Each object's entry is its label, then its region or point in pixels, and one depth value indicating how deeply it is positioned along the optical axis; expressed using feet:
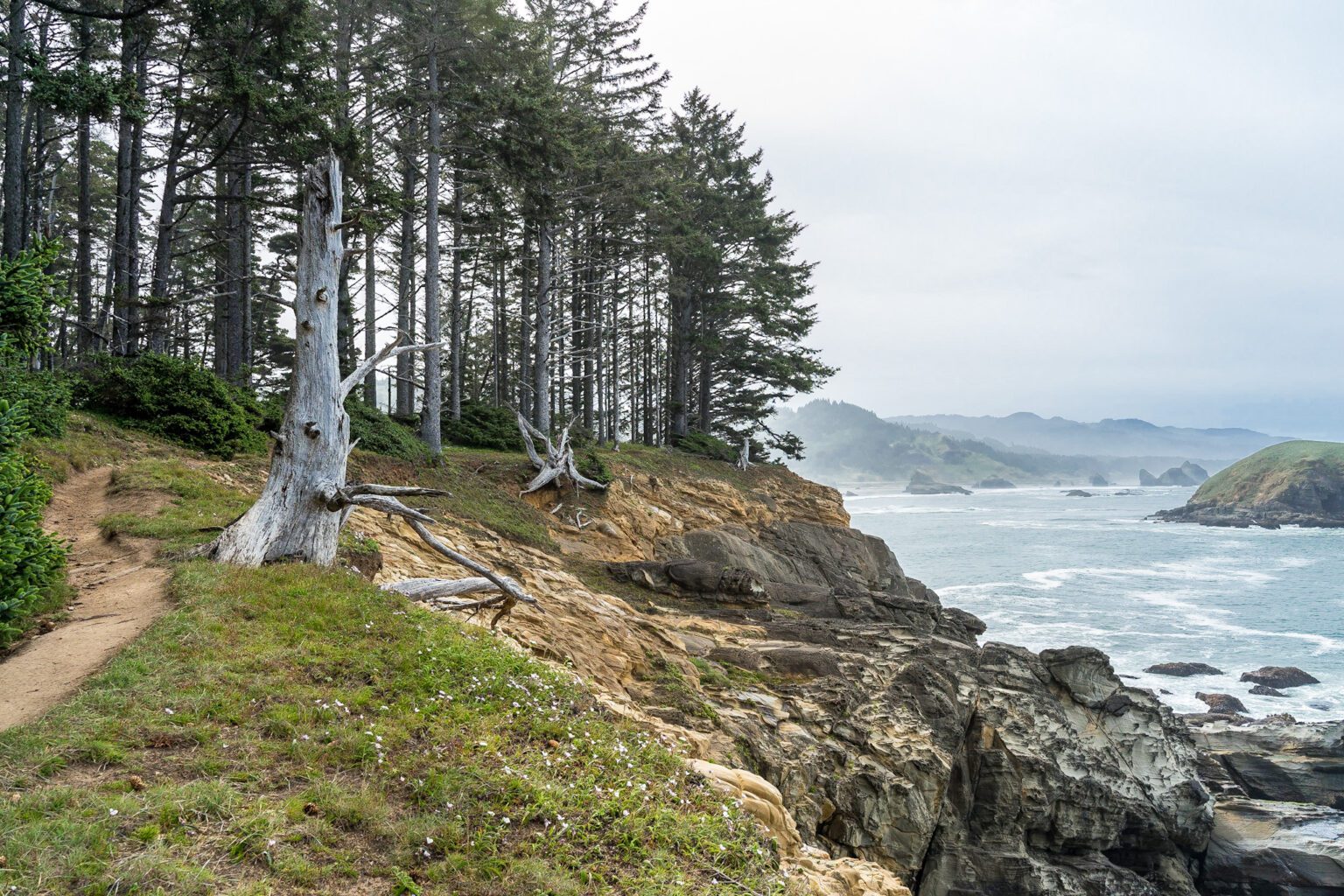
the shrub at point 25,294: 22.52
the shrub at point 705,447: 104.99
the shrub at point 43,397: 33.12
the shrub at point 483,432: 78.59
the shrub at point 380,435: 53.83
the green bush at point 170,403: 42.39
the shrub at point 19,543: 18.48
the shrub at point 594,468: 68.54
